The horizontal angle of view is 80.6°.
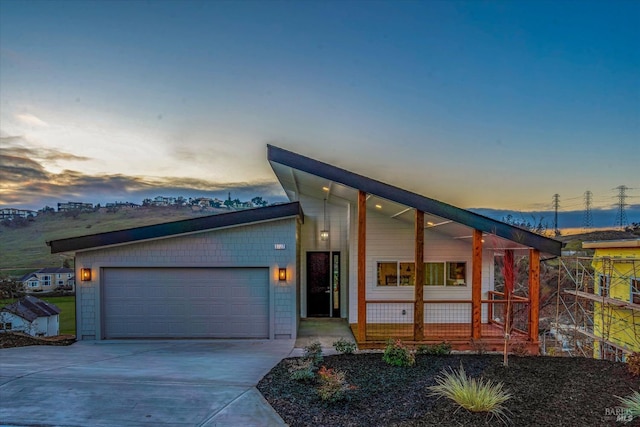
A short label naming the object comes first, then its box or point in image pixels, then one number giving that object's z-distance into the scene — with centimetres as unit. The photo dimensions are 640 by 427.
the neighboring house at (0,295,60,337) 1073
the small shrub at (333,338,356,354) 762
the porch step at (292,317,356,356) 851
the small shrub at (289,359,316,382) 591
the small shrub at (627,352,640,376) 519
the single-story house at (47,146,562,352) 800
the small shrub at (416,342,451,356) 736
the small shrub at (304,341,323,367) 677
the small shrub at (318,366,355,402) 496
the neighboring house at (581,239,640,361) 1294
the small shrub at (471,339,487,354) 760
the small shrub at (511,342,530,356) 737
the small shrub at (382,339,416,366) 664
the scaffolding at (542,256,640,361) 1300
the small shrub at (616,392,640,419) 387
